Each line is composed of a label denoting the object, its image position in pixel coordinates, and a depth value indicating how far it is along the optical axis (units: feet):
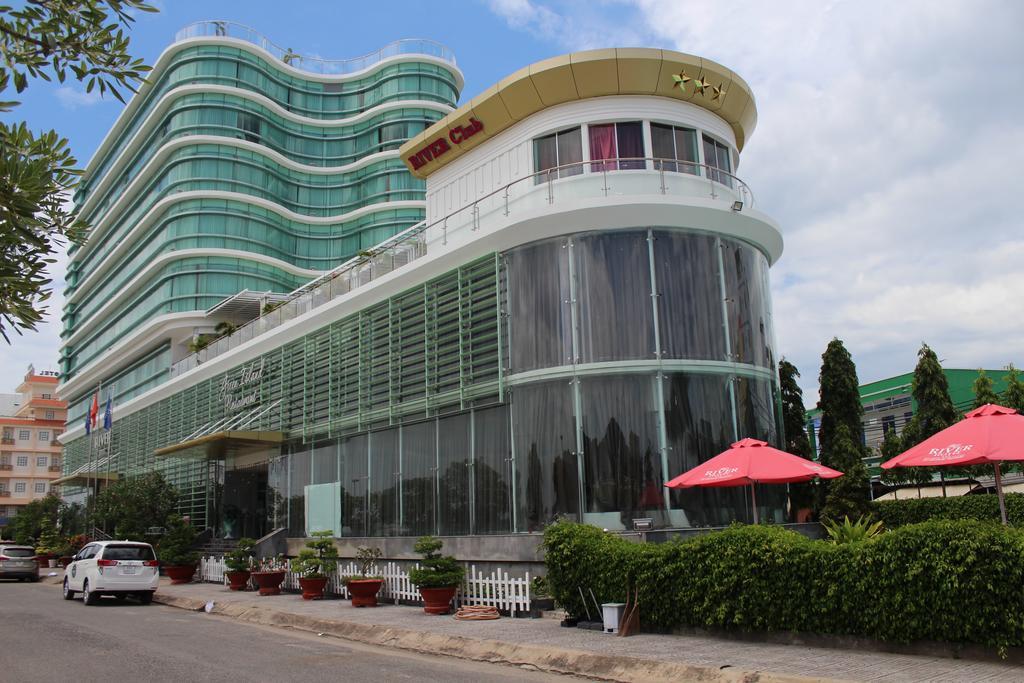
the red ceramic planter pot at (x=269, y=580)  76.54
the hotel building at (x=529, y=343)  61.57
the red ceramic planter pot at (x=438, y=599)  57.16
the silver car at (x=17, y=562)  111.24
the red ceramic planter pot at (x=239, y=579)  82.94
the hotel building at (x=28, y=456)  308.60
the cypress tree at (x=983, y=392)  105.50
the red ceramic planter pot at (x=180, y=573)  94.89
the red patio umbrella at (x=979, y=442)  43.29
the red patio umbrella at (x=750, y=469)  50.75
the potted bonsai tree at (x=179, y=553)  94.89
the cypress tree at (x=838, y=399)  77.77
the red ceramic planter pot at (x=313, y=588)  70.44
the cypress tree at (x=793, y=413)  78.54
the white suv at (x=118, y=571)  73.15
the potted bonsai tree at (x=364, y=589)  63.62
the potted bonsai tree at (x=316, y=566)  70.33
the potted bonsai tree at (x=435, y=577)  57.06
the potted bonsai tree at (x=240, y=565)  82.58
